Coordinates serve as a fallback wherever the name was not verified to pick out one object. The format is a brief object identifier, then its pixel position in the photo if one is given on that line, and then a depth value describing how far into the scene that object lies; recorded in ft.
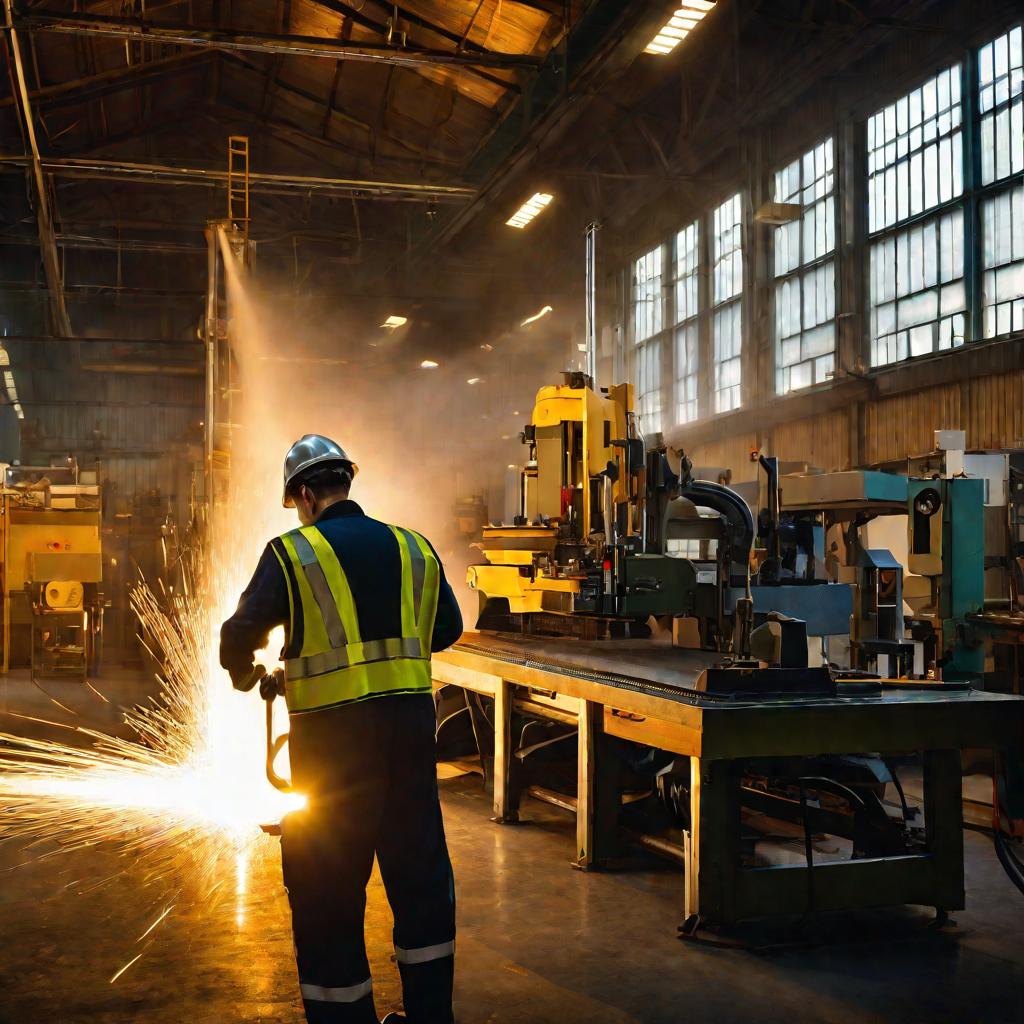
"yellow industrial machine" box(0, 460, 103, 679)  38.55
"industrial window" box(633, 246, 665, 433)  49.67
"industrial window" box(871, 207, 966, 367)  31.78
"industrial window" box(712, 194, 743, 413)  42.75
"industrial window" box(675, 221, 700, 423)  46.19
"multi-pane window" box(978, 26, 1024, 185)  29.14
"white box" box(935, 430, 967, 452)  20.68
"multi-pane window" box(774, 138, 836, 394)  37.29
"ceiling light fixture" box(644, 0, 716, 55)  25.50
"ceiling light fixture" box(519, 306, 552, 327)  48.39
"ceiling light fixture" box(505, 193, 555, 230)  38.19
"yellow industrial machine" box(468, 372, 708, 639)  16.97
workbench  12.06
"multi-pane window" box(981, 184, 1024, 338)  29.35
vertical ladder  35.09
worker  9.41
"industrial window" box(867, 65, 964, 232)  31.73
